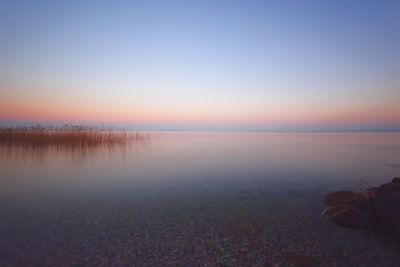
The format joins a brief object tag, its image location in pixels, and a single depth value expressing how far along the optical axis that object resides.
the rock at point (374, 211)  4.34
